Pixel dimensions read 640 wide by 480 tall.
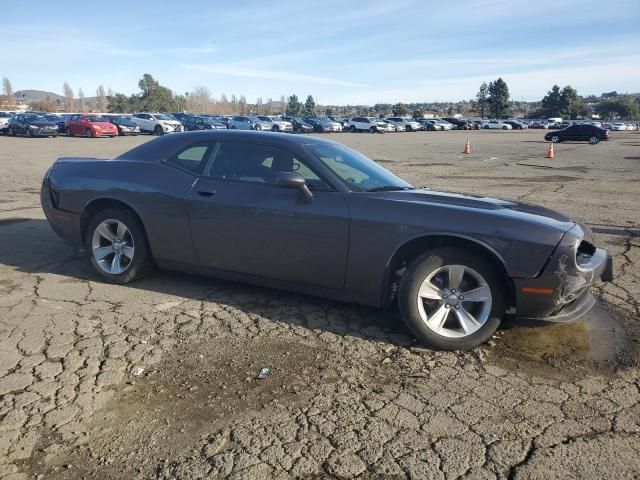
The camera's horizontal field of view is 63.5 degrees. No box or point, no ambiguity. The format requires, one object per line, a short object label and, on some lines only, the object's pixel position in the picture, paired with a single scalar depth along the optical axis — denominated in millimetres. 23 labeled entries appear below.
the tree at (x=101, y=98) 149400
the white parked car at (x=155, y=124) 38562
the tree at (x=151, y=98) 105625
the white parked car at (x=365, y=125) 55625
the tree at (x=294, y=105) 132250
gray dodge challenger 3668
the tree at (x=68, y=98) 157975
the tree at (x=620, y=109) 119250
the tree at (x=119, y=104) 108188
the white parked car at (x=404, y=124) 61125
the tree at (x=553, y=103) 116938
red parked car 33281
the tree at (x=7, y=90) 150688
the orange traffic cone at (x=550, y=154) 22834
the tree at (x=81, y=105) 153625
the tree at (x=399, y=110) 108188
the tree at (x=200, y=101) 156762
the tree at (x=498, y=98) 114875
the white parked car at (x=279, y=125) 47441
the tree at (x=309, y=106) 133625
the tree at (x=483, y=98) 120688
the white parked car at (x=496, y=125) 77000
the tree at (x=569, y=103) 115125
